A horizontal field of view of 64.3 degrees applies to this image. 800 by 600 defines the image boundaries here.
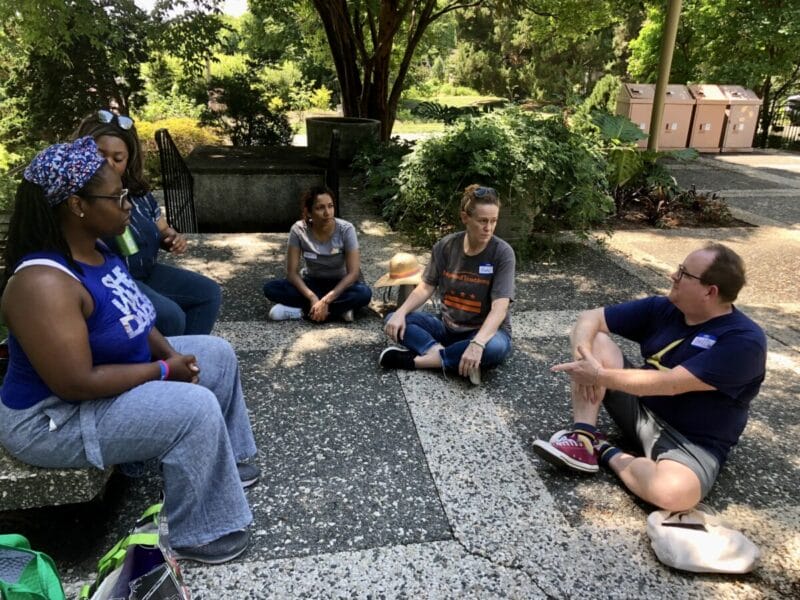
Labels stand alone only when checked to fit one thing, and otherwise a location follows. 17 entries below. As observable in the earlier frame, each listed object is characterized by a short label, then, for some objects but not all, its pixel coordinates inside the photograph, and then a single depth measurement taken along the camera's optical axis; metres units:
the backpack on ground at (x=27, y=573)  1.61
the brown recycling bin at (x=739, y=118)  14.32
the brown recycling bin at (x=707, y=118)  14.14
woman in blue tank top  1.98
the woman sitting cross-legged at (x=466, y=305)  3.56
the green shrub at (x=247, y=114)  12.41
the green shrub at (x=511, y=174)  5.88
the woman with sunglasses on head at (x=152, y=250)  3.22
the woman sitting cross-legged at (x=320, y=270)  4.45
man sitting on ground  2.54
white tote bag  2.30
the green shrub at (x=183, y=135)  14.05
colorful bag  1.71
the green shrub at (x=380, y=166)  7.39
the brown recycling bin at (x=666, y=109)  13.80
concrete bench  2.15
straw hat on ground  4.40
